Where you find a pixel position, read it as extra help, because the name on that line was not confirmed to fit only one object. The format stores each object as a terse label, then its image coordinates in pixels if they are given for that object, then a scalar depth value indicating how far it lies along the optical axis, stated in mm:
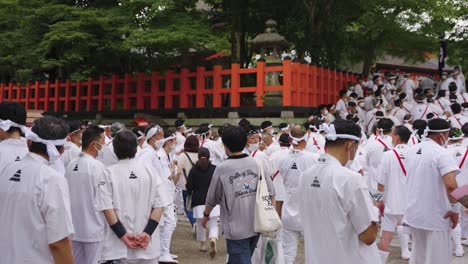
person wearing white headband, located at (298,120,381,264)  3697
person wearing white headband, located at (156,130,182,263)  7688
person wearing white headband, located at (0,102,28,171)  4391
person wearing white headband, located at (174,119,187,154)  11691
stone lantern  17359
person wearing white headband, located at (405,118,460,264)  5395
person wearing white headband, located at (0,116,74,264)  3311
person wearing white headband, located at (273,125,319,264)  6867
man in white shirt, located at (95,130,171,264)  4598
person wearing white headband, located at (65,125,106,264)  5477
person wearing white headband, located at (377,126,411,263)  7473
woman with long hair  8672
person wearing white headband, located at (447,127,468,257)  8195
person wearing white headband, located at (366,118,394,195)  8829
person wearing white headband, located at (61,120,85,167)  6574
